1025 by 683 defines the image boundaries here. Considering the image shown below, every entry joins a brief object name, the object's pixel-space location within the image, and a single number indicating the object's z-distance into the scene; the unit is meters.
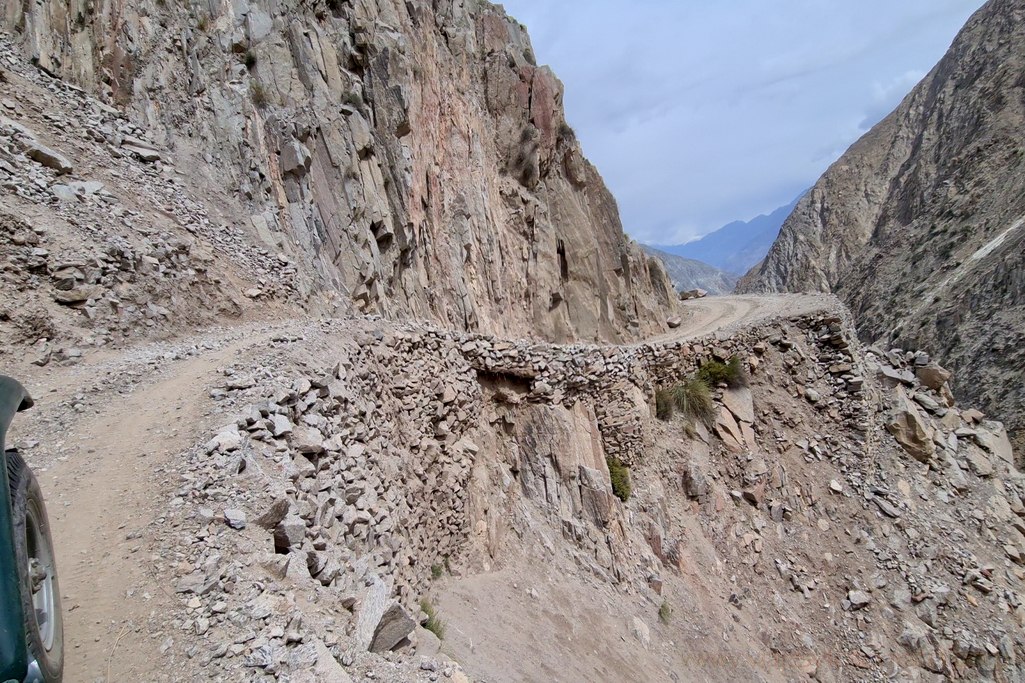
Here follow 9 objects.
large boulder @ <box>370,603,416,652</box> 5.83
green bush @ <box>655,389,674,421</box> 15.84
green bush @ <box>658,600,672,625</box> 11.65
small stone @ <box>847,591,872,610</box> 13.66
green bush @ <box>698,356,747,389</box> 17.08
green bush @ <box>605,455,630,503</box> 13.43
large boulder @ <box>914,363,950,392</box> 20.33
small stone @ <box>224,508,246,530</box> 5.15
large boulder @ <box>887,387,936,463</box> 17.08
